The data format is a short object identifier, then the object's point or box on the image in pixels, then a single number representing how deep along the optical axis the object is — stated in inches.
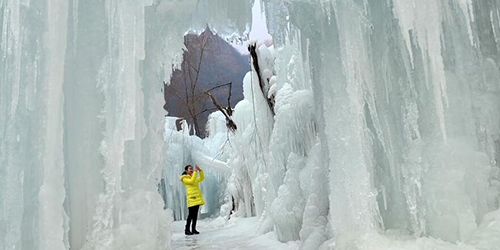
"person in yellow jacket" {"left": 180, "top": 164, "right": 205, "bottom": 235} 292.4
